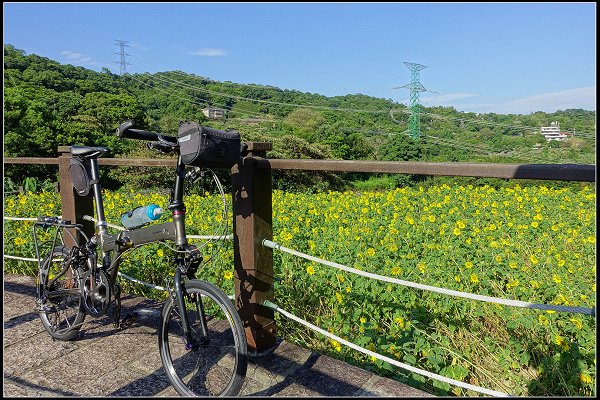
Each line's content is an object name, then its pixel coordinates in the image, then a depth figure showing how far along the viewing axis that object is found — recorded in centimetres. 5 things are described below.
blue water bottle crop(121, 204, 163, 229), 222
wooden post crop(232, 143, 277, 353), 234
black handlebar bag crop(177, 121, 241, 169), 189
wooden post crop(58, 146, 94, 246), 324
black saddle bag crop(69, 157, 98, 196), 255
